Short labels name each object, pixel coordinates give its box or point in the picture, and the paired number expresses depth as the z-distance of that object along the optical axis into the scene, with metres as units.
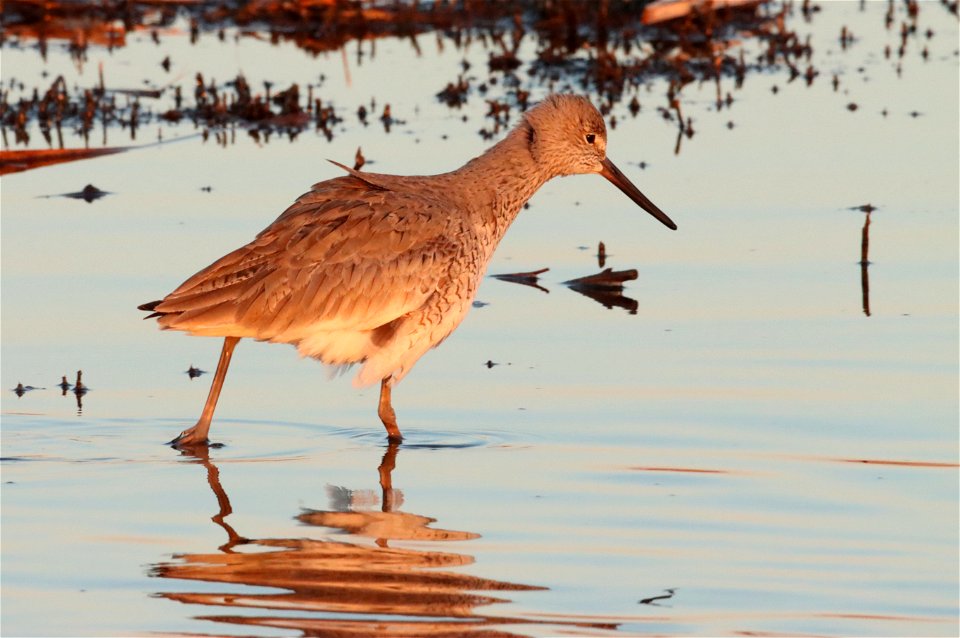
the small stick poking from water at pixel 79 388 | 15.93
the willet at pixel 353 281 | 14.82
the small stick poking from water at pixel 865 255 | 19.48
